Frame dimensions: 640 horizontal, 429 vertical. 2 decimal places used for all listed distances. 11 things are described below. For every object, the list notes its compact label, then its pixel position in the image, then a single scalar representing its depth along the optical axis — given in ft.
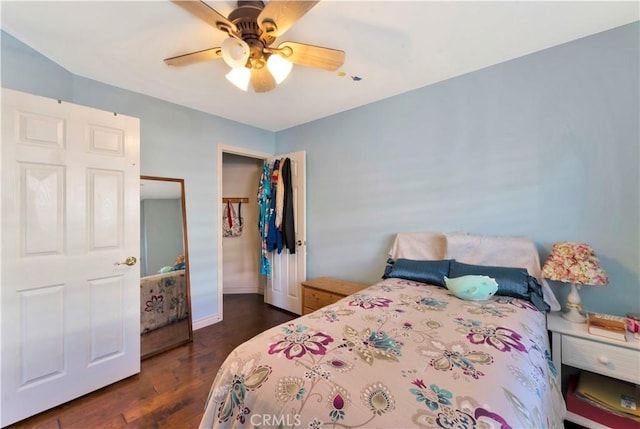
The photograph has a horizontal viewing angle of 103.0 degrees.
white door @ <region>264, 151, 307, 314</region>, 10.93
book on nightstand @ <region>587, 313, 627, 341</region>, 4.63
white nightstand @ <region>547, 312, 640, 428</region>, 4.44
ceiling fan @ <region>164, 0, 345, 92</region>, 4.03
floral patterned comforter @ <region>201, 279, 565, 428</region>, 2.50
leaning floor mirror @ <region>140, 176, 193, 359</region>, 8.03
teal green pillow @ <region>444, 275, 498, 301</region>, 5.36
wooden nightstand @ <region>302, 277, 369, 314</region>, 8.42
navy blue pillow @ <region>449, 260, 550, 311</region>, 5.44
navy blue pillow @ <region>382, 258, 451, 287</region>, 6.56
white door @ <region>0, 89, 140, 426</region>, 5.20
